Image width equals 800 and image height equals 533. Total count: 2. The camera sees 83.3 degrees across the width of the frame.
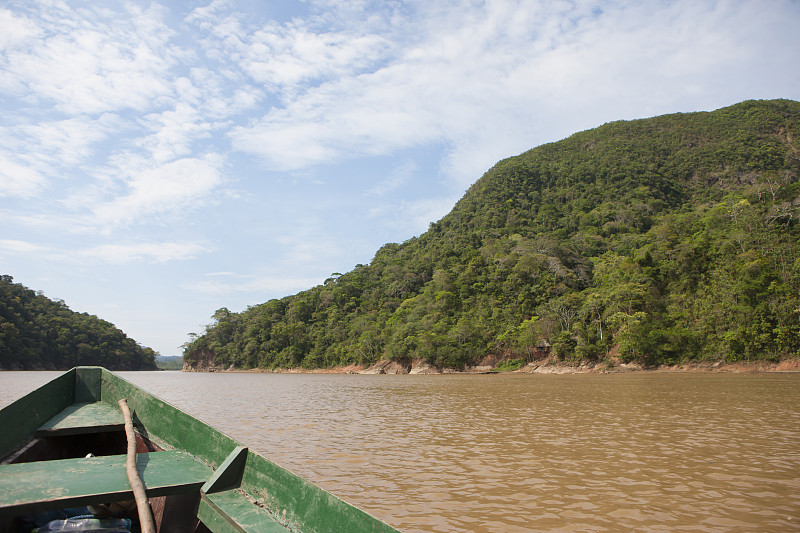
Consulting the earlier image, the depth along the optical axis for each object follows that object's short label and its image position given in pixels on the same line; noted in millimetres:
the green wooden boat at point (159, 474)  2609
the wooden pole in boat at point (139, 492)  2324
